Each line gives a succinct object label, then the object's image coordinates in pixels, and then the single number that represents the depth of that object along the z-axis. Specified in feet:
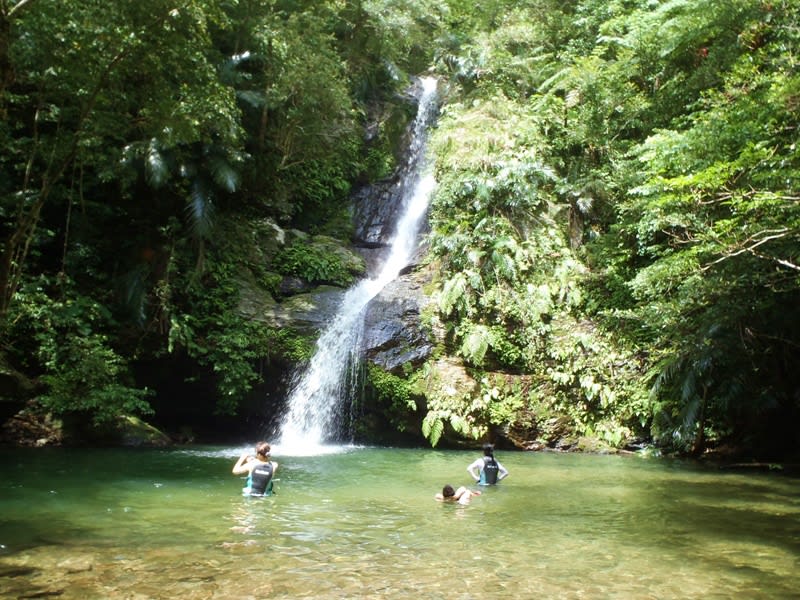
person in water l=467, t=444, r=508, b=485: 31.68
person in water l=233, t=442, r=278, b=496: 26.84
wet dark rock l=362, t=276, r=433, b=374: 49.60
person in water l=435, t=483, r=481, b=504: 27.09
